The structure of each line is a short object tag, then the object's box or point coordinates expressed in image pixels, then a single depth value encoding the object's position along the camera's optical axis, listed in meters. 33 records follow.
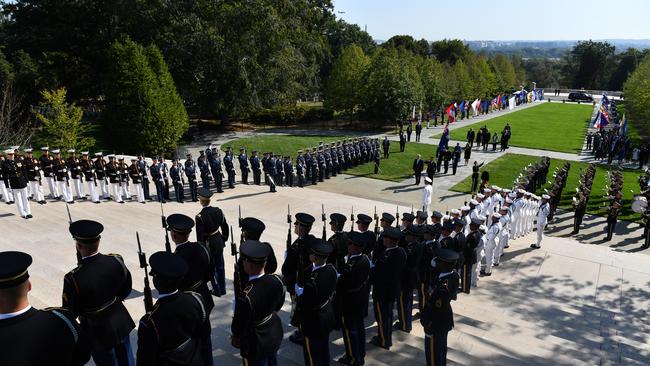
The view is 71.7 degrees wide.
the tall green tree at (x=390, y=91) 35.97
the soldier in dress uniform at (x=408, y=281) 7.37
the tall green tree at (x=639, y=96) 35.03
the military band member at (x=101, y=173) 15.01
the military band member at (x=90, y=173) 14.41
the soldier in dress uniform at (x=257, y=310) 4.83
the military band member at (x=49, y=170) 14.22
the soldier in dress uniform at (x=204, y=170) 17.52
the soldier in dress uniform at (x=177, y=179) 16.19
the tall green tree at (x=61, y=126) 23.48
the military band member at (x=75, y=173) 14.69
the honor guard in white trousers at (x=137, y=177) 15.45
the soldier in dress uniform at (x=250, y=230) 6.39
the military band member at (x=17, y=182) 11.92
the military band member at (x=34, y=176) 13.45
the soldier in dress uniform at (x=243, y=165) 19.33
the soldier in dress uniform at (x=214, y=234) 7.75
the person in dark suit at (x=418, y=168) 21.44
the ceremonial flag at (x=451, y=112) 34.81
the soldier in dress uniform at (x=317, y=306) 5.53
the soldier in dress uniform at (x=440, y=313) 5.97
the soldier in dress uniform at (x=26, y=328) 3.30
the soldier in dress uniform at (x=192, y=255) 5.85
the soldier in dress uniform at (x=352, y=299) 6.15
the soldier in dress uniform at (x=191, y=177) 16.84
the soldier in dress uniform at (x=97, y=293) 4.77
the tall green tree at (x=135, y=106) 25.16
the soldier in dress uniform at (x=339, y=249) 7.30
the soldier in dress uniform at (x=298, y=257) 6.88
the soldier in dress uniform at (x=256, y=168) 19.45
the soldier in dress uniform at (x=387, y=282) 6.75
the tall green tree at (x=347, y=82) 40.06
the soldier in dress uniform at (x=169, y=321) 4.21
